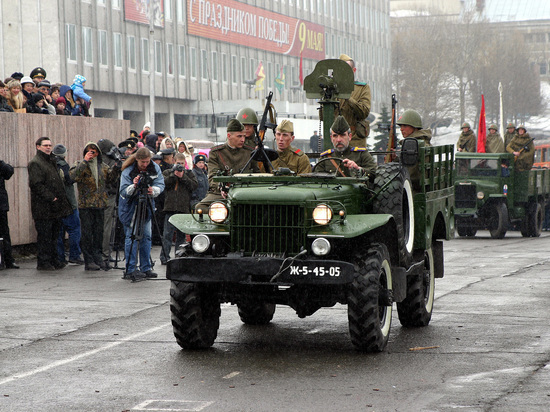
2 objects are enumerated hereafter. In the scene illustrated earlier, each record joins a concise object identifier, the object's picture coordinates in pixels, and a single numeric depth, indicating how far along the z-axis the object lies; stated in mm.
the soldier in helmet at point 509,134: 31688
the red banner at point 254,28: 70875
